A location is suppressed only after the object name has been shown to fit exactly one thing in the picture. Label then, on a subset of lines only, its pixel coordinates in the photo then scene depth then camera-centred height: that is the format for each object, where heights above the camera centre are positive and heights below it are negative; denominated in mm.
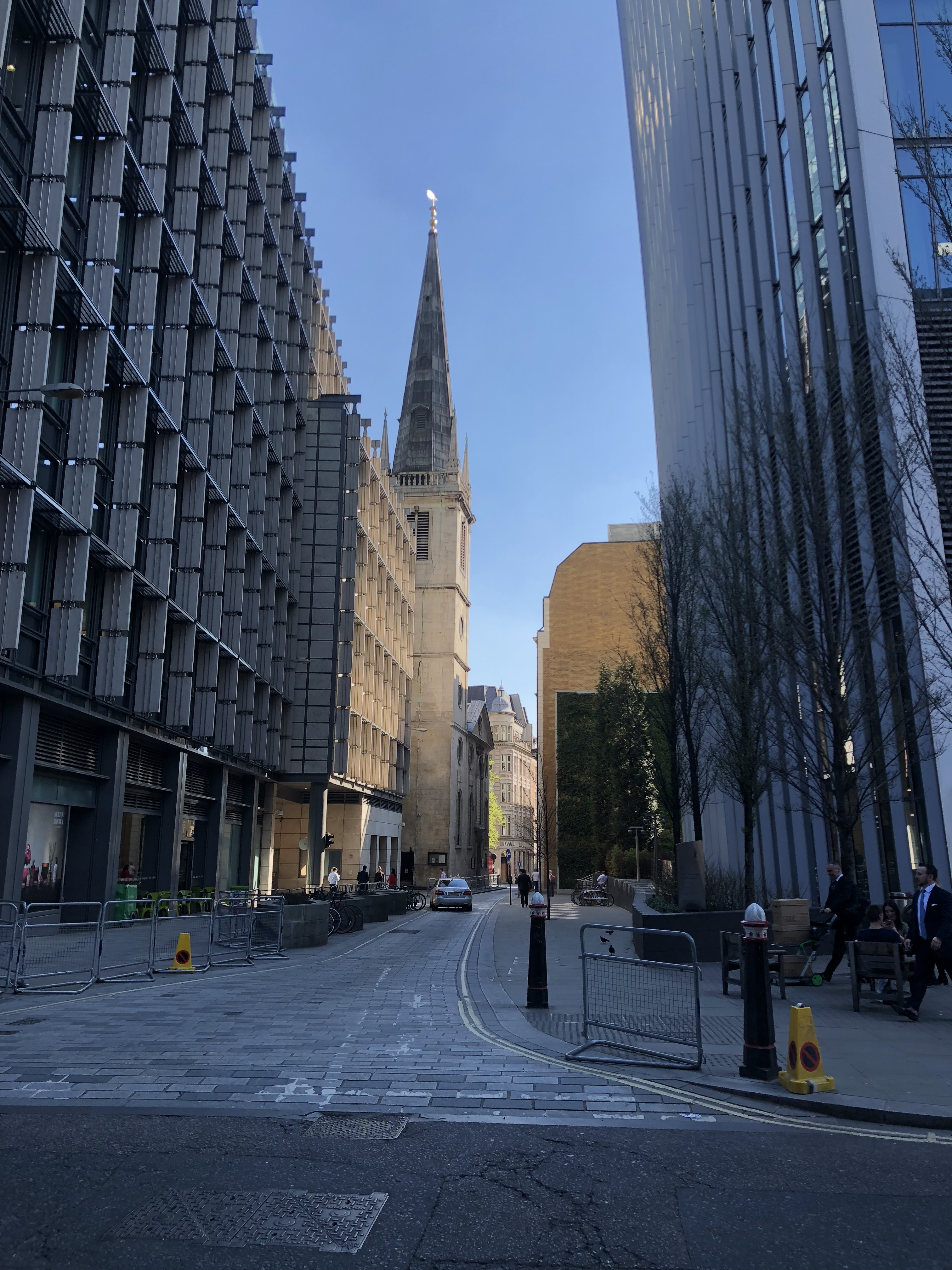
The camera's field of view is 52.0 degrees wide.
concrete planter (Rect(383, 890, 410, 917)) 34906 -1343
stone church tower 86312 +22961
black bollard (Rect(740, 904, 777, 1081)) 7496 -1064
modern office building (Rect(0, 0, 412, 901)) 19703 +10952
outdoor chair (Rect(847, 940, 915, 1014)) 10734 -1101
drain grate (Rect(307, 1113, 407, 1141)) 6035 -1620
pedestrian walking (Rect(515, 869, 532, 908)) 39569 -841
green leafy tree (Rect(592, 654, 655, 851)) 54875 +5643
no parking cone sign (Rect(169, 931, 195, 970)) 14766 -1327
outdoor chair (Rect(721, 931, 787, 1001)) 12406 -1141
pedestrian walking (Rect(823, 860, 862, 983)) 12648 -496
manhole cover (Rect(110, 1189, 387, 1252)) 4383 -1625
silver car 42219 -1333
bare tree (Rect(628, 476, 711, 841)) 22938 +5387
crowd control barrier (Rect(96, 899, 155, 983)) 13729 -1167
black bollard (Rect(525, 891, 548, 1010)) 11328 -1127
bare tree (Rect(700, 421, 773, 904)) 18719 +4613
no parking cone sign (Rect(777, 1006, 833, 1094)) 7070 -1405
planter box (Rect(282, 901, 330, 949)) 19578 -1217
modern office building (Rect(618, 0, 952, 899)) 19391 +15869
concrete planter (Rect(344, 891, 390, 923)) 28766 -1227
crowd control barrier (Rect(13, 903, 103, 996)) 12359 -1154
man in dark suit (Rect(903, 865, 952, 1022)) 10320 -696
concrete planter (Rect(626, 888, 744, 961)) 16234 -994
